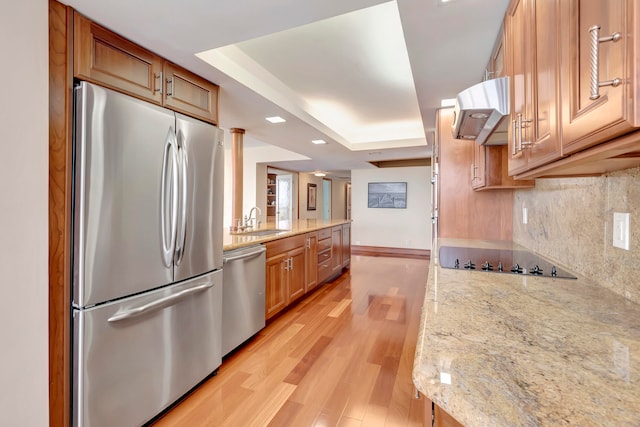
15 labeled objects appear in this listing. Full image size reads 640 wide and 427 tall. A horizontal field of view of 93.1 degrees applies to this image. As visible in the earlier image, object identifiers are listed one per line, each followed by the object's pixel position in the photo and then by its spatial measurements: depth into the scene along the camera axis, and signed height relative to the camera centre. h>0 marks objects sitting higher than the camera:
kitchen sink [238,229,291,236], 3.36 -0.25
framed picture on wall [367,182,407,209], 7.20 +0.41
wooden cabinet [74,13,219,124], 1.43 +0.77
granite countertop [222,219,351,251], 2.51 -0.23
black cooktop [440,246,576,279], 1.52 -0.29
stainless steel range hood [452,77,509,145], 1.34 +0.49
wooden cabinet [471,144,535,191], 2.18 +0.32
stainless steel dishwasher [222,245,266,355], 2.32 -0.69
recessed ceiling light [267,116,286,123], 3.18 +0.98
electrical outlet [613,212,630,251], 1.09 -0.06
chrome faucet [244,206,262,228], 3.65 -0.13
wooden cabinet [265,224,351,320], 3.00 -0.64
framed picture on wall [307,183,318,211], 9.32 +0.49
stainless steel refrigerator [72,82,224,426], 1.37 -0.24
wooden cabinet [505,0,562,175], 0.86 +0.43
